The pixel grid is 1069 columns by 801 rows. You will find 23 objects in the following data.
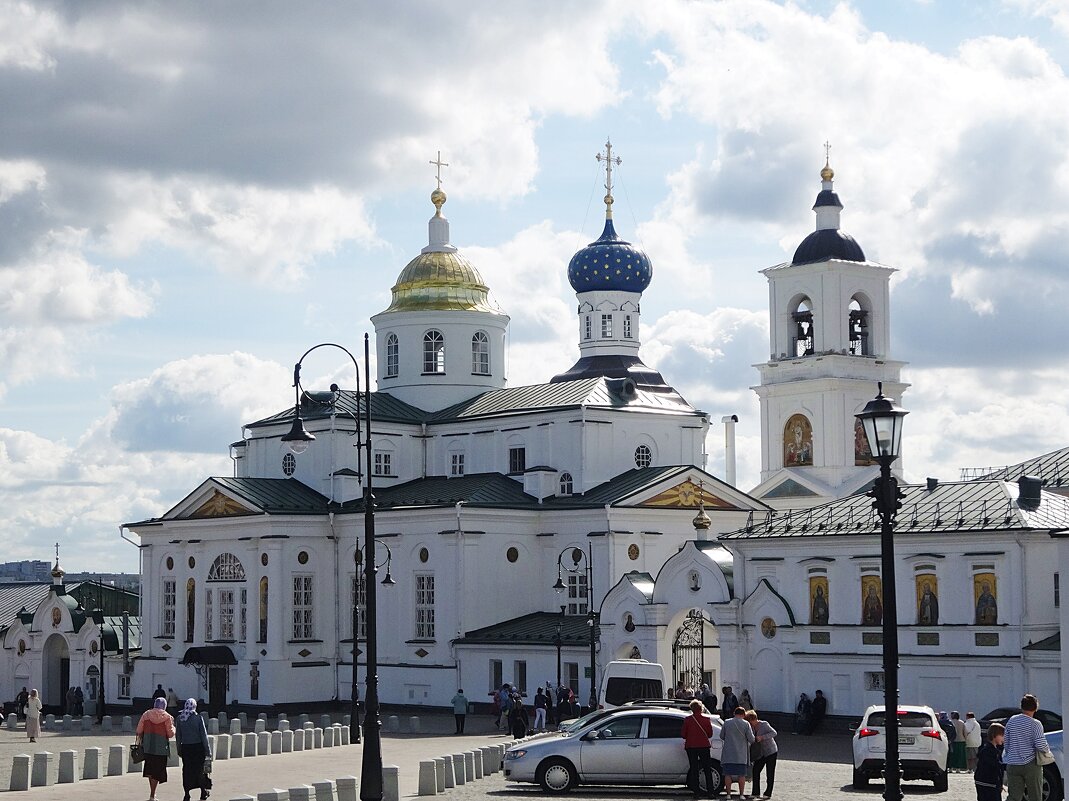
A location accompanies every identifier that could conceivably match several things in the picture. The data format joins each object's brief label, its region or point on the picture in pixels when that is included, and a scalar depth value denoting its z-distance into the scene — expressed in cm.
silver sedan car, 2838
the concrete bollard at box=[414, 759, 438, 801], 2855
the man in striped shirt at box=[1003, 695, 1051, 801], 2102
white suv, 2861
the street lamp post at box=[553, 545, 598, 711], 4688
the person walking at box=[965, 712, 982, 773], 3356
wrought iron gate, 4697
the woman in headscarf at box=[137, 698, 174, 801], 2634
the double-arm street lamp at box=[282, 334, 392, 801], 2556
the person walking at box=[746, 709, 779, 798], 2778
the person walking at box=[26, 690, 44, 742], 4588
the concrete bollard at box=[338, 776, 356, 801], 2566
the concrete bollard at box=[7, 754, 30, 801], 3059
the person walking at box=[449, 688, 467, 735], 4594
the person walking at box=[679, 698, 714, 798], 2733
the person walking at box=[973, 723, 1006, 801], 2233
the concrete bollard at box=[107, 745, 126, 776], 3297
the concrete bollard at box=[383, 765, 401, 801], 2727
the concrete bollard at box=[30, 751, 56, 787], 3142
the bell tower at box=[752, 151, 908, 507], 6531
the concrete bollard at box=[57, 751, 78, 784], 3186
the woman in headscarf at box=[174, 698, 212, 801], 2542
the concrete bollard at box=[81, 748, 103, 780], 3256
